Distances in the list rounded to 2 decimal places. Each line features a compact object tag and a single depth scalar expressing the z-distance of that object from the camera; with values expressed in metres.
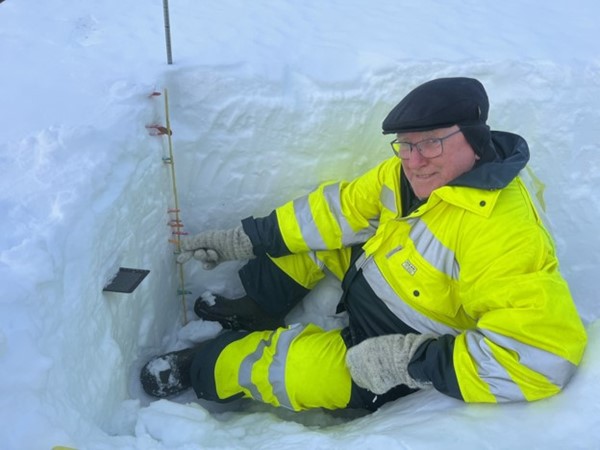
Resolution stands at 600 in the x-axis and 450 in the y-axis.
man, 1.47
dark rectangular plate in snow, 1.71
